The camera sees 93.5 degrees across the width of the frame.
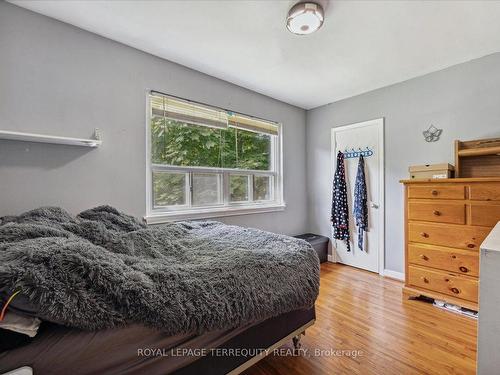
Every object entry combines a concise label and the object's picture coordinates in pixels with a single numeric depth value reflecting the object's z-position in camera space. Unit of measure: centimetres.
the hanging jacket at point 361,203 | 311
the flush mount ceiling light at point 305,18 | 159
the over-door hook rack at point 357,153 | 312
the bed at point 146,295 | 72
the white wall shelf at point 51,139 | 151
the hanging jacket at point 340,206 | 328
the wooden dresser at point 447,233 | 197
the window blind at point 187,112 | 235
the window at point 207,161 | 238
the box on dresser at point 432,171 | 223
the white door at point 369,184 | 300
